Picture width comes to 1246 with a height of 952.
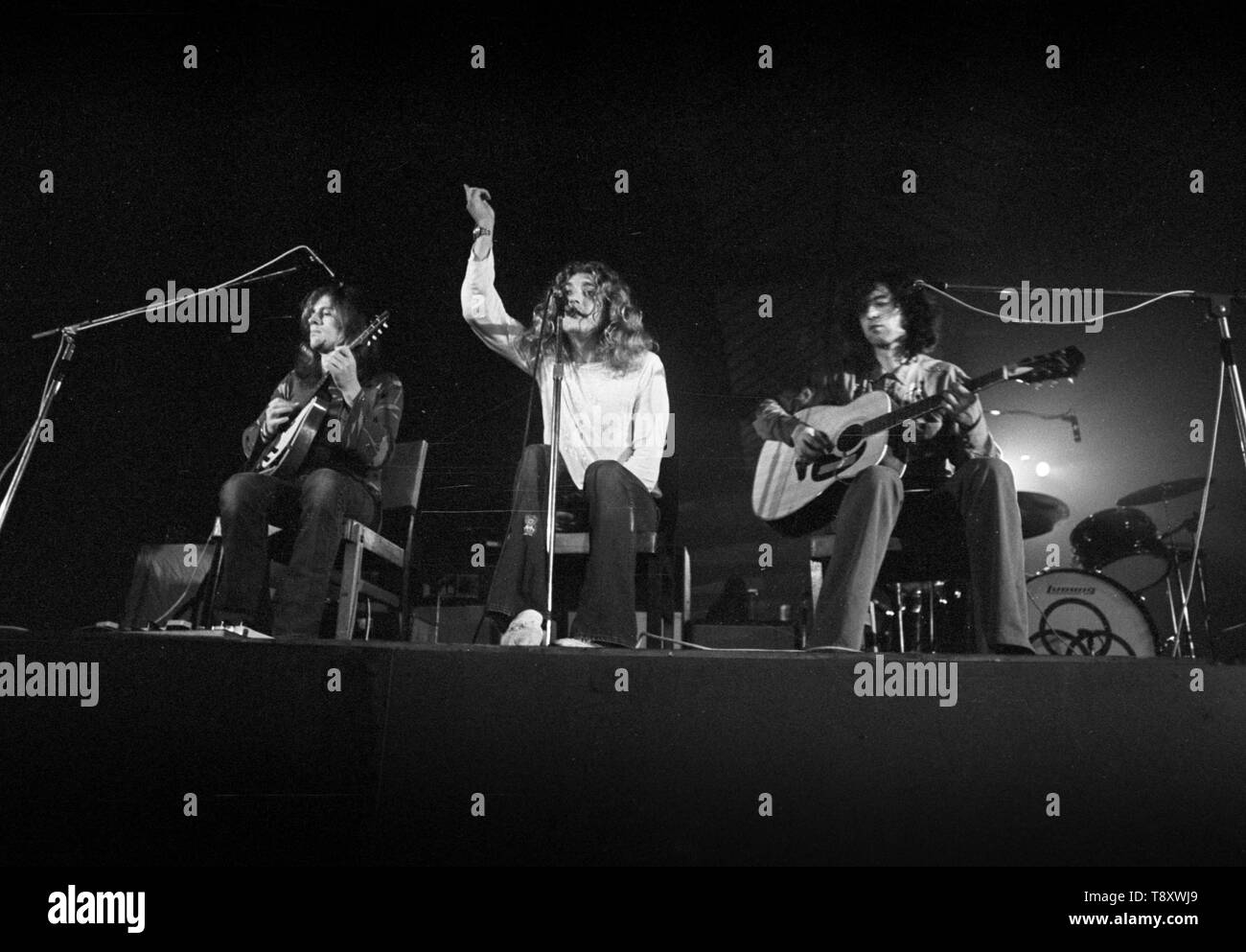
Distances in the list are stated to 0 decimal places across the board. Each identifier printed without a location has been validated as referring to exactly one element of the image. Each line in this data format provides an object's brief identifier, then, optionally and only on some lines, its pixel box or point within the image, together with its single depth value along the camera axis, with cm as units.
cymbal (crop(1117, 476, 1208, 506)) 310
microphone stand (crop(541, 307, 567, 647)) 266
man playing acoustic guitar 260
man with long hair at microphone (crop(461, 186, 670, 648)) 274
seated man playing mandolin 290
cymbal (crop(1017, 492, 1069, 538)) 309
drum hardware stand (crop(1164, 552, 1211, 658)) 308
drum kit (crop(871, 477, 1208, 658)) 310
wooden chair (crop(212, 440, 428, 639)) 299
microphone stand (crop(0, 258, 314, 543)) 304
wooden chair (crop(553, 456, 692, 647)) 292
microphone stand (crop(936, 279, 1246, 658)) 282
